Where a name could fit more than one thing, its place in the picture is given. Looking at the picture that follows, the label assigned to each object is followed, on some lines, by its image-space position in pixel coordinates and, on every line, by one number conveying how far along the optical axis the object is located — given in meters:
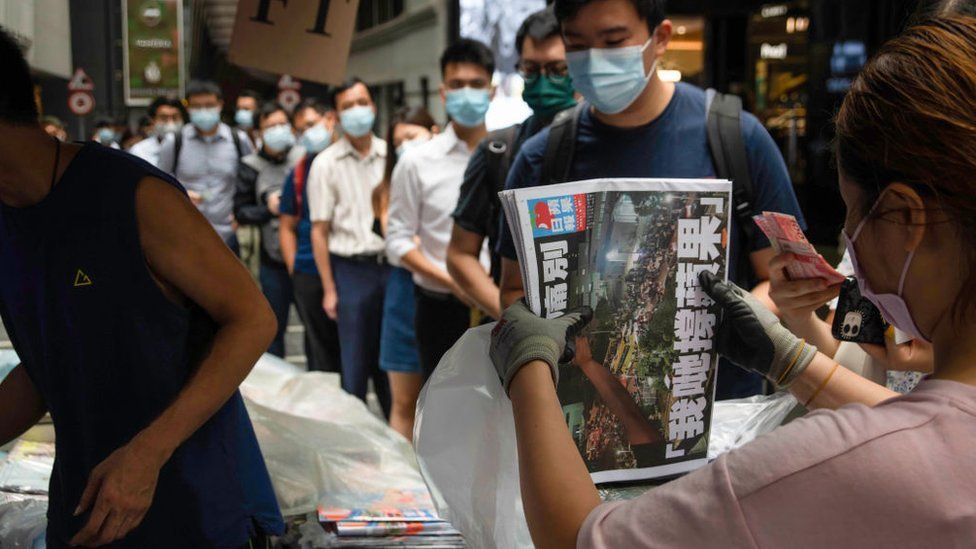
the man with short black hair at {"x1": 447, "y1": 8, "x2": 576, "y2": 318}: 3.58
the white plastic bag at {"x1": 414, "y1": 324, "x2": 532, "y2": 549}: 1.66
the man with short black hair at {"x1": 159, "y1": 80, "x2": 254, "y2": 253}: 7.45
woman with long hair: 4.98
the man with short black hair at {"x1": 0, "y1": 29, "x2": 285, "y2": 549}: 1.79
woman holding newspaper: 1.08
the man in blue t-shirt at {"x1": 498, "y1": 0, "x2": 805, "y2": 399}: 2.56
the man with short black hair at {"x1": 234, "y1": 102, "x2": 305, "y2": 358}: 7.02
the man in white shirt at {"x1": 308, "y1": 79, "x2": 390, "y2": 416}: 5.74
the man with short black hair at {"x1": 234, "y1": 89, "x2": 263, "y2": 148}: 12.80
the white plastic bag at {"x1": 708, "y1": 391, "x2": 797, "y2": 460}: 2.06
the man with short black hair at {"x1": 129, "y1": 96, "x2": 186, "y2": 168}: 8.77
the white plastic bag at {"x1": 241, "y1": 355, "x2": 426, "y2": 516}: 2.79
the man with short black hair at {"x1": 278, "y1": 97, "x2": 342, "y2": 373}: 6.25
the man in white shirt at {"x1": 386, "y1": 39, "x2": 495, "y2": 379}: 4.50
